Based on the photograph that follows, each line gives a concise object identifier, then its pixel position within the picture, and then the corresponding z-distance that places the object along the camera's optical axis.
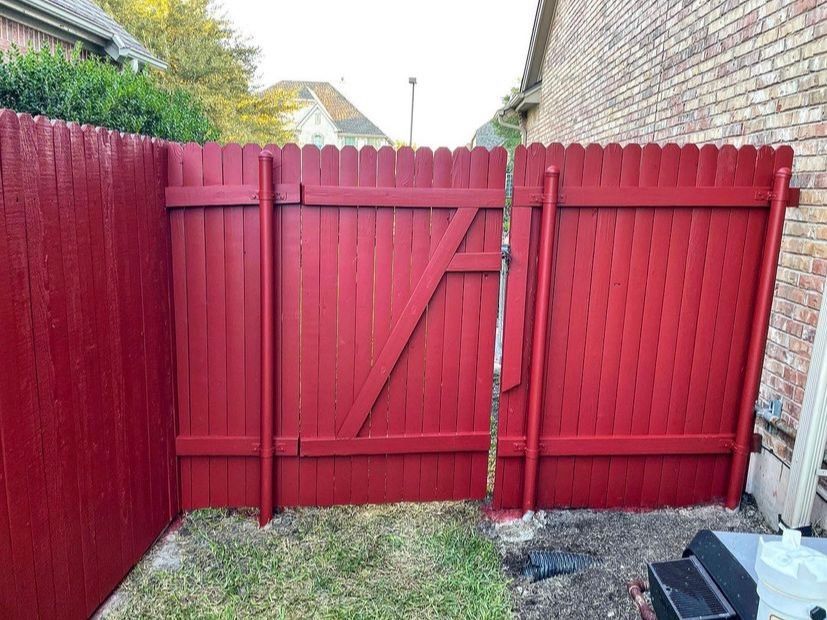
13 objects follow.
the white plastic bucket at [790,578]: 1.35
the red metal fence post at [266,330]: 2.76
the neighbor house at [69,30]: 8.07
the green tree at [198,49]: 17.27
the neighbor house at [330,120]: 39.94
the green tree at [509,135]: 19.58
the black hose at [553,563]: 2.70
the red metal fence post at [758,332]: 2.91
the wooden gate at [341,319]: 2.87
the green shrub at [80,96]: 4.86
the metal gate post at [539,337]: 2.88
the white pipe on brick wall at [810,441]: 2.68
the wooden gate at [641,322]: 2.94
